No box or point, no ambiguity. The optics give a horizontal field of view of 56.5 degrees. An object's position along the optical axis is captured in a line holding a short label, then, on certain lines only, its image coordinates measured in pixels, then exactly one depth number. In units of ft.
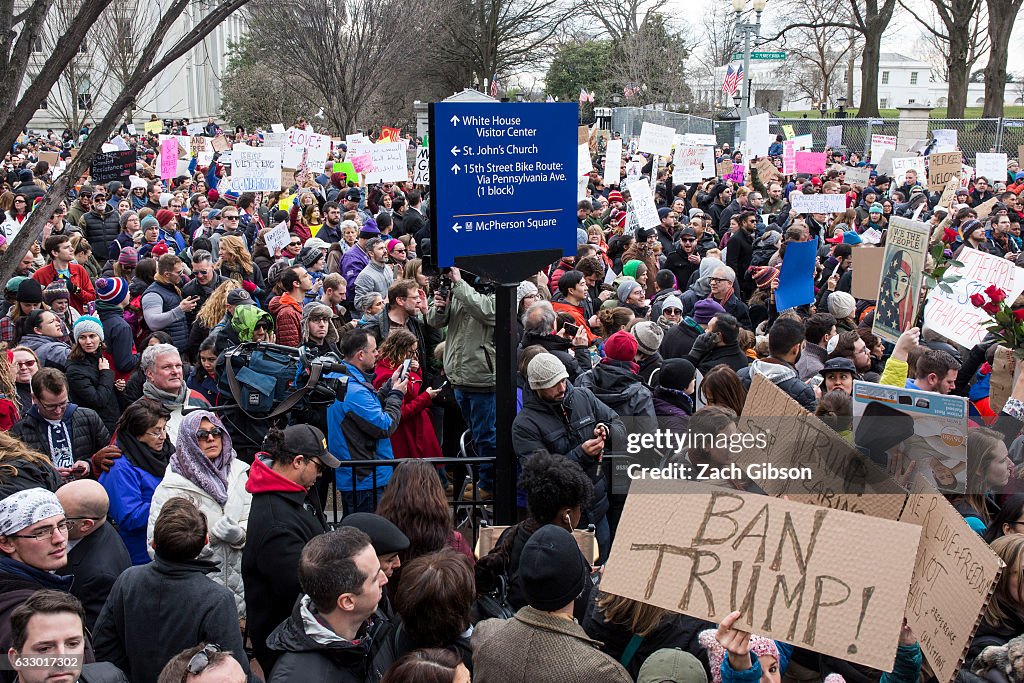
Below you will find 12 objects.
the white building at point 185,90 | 129.49
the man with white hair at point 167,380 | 17.99
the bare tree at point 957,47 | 119.65
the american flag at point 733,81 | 102.68
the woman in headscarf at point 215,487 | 14.55
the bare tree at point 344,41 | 91.71
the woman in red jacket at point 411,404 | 21.13
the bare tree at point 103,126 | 14.57
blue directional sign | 14.65
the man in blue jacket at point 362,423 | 18.88
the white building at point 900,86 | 324.50
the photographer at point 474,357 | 22.53
